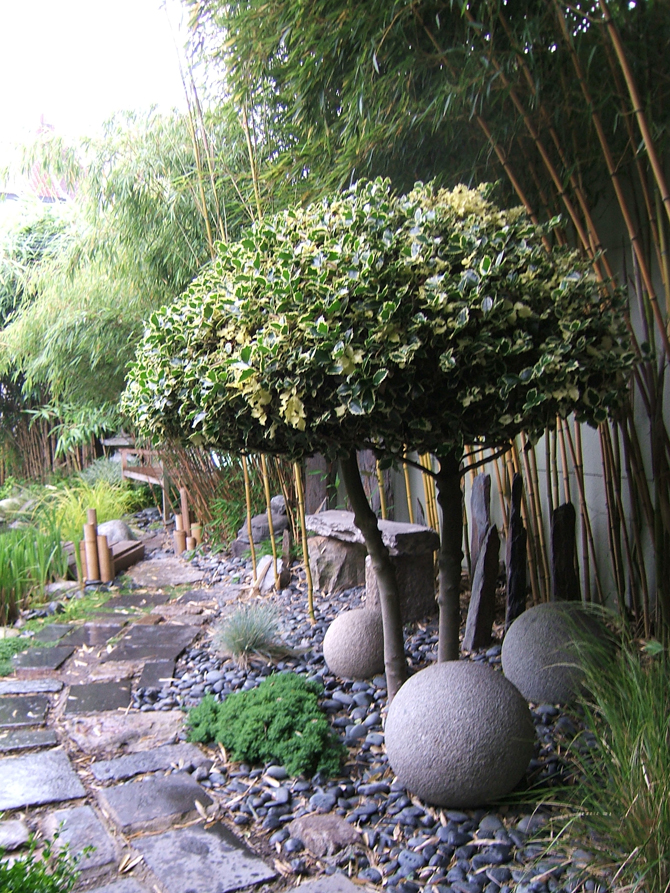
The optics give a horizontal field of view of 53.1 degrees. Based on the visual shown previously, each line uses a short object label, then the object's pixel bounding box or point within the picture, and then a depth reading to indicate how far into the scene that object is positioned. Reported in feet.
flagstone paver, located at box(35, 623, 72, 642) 10.65
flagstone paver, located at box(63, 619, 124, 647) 10.48
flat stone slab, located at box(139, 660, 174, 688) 8.70
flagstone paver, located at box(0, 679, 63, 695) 8.55
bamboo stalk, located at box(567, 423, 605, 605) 8.30
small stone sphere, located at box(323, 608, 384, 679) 8.22
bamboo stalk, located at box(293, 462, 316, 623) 10.58
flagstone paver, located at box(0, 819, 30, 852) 5.17
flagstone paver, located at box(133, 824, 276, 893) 4.74
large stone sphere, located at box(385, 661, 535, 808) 5.38
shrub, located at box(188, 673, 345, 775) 6.26
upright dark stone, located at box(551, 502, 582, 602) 8.11
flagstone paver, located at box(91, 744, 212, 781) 6.40
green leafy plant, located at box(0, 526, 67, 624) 11.88
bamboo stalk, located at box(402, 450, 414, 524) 11.35
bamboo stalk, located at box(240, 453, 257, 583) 12.30
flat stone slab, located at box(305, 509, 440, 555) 9.82
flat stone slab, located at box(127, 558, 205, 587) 14.29
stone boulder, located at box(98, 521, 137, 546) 18.10
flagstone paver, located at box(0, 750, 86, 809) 5.89
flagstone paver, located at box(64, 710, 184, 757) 7.02
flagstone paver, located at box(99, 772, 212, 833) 5.52
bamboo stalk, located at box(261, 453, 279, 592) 12.04
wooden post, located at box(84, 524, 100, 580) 14.08
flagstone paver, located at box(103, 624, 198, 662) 9.75
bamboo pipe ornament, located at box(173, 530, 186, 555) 16.74
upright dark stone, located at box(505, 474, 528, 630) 8.41
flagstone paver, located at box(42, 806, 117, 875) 4.97
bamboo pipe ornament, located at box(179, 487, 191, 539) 17.46
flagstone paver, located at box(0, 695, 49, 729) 7.61
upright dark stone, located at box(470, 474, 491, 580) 9.08
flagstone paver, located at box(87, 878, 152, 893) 4.63
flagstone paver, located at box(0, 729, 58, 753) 6.99
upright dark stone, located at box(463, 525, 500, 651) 8.59
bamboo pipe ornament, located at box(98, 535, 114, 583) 14.19
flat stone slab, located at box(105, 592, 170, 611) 12.47
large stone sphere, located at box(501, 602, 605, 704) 7.04
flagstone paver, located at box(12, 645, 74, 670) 9.40
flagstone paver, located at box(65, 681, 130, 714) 8.05
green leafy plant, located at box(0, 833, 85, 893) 3.66
